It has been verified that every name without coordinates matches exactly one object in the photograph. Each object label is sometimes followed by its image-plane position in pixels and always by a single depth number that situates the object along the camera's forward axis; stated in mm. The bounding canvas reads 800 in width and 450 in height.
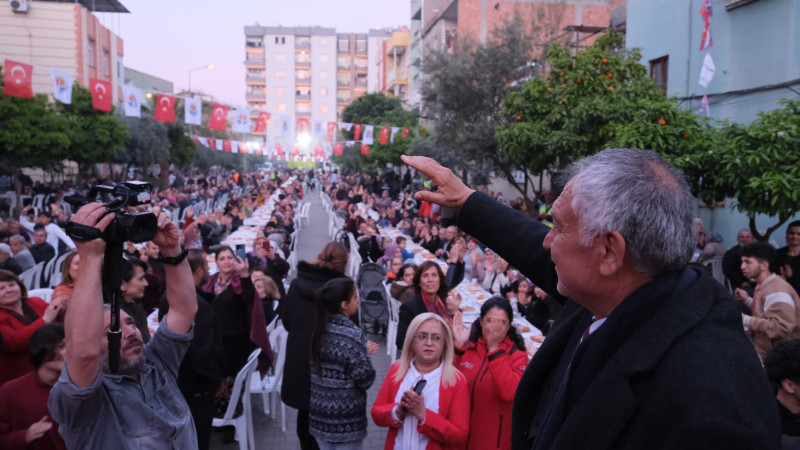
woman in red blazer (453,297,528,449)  3627
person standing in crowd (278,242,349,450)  4680
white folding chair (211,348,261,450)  5148
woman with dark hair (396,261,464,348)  5242
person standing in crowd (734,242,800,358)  4887
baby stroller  9070
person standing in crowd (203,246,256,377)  5500
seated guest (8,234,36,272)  9156
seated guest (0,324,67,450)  3180
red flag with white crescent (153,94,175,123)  17438
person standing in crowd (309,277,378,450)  4094
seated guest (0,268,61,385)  4066
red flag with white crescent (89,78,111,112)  16000
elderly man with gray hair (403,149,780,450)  1078
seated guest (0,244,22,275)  7467
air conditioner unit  34750
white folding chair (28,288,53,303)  7478
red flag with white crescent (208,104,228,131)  19594
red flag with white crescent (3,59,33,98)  13945
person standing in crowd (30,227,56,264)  10086
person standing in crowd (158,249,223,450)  4410
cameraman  2178
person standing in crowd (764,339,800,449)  2855
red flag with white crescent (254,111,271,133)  22745
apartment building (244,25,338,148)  109438
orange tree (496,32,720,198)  8430
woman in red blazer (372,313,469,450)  3568
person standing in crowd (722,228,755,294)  7473
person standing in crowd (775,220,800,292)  6732
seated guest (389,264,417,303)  7523
